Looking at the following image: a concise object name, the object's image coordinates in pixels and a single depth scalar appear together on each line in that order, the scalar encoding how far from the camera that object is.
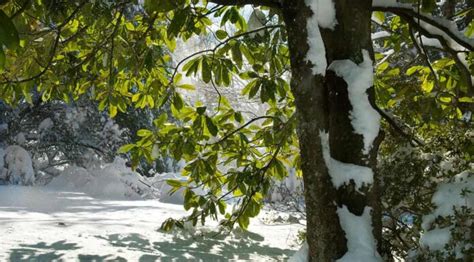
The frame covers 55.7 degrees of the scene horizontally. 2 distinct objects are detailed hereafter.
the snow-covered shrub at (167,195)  10.39
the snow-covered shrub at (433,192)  1.88
